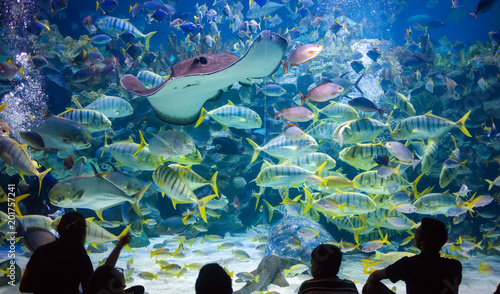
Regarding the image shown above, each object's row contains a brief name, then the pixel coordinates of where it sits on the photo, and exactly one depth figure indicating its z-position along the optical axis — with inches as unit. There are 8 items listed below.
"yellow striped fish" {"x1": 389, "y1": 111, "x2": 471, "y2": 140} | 160.6
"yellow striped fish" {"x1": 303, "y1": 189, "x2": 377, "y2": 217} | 152.2
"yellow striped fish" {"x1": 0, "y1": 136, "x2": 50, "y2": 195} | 116.8
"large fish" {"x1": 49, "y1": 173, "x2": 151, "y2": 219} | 108.9
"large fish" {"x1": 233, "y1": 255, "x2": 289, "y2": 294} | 142.3
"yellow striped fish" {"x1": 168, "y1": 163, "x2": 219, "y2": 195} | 138.6
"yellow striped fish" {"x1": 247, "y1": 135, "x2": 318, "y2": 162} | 177.2
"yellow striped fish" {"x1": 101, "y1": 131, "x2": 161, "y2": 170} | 149.5
